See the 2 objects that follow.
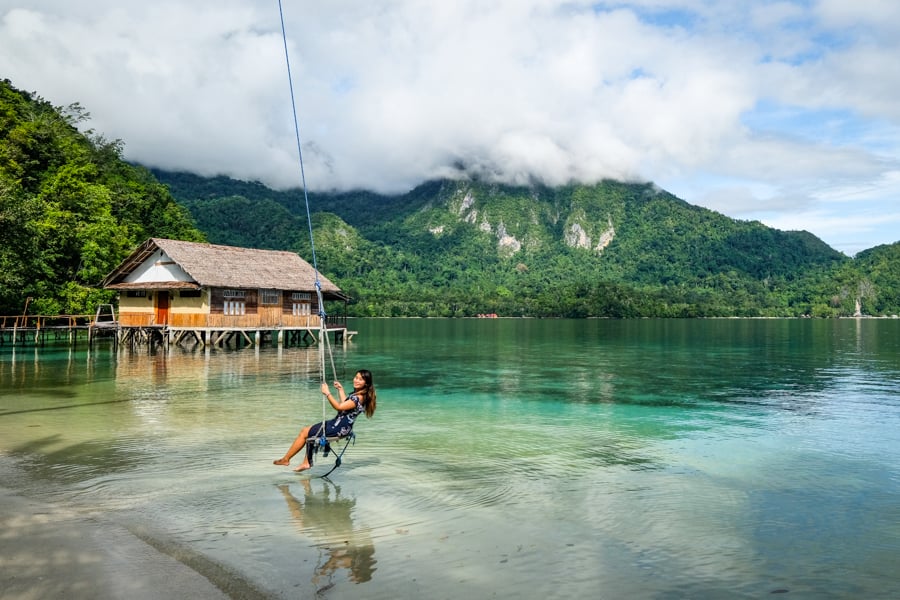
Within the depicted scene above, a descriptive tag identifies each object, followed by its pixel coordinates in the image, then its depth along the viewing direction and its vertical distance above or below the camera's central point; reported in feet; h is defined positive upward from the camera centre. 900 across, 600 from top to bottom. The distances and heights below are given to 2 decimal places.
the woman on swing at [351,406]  28.45 -3.92
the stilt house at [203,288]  119.24 +5.62
